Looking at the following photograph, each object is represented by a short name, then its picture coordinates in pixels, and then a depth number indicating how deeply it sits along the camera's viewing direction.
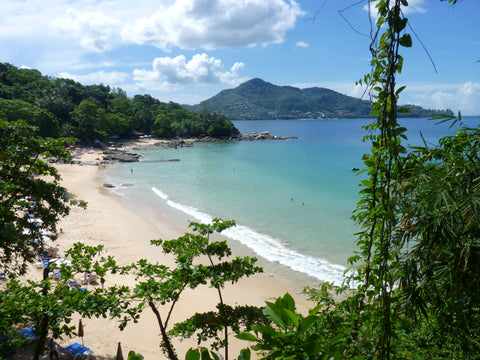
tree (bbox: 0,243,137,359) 3.89
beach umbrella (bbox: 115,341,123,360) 7.84
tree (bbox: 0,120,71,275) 6.51
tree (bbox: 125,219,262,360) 4.68
